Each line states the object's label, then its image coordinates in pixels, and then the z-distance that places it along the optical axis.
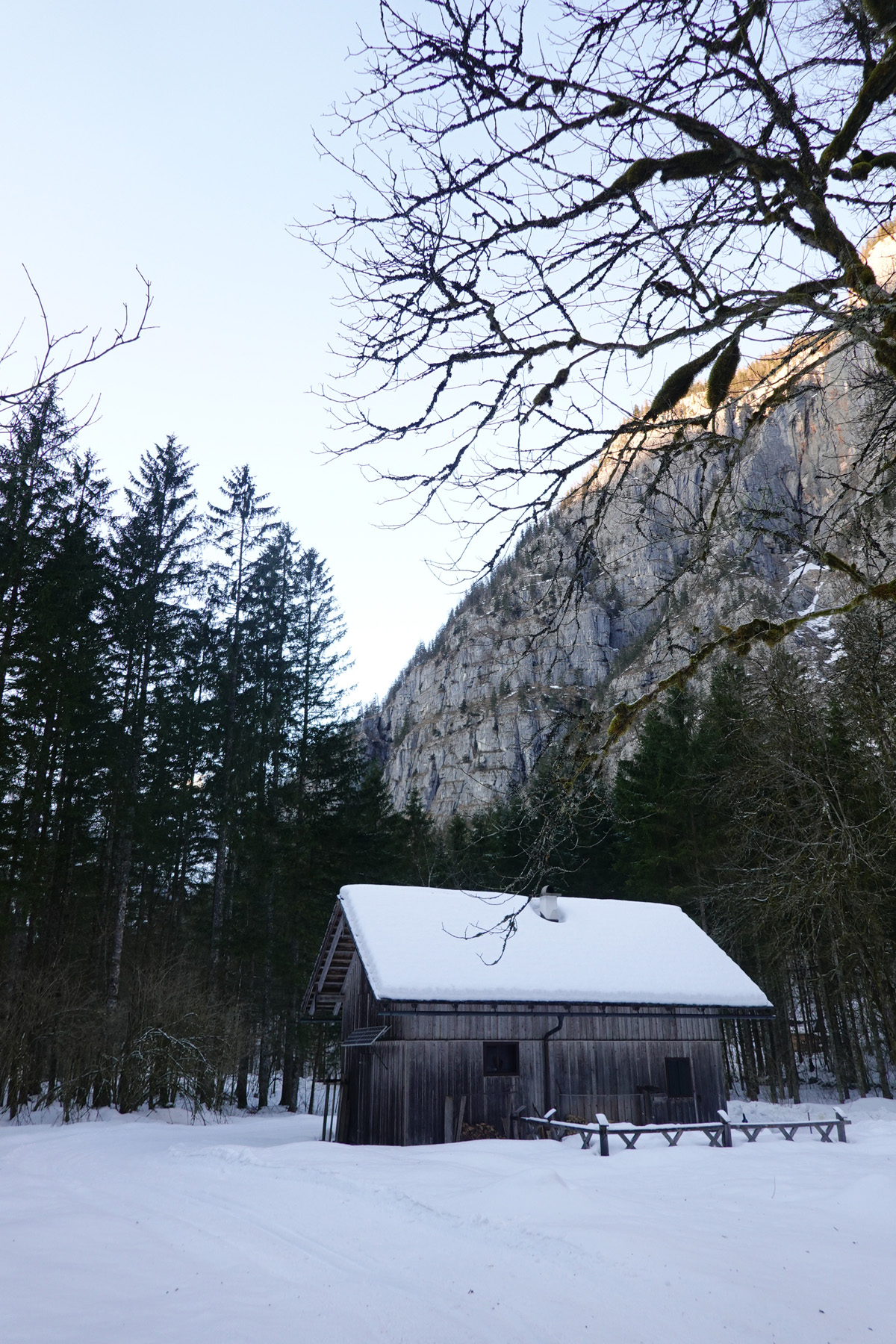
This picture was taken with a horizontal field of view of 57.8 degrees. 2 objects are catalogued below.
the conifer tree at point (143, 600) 25.55
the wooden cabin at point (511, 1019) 16.77
